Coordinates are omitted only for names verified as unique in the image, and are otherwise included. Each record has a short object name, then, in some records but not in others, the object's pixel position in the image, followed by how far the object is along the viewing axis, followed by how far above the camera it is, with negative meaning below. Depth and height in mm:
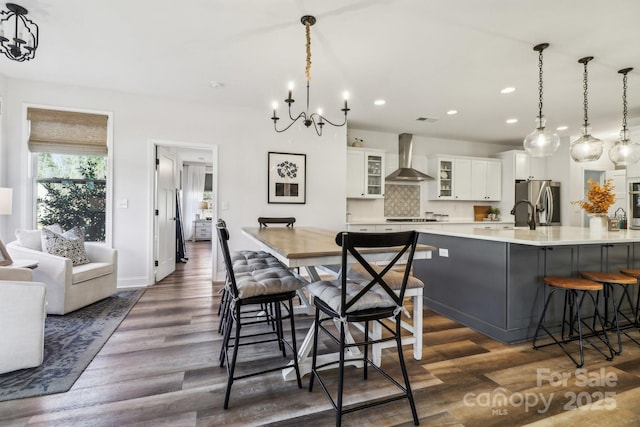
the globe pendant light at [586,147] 3000 +654
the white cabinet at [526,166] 6289 +979
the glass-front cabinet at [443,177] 6180 +716
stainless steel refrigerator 6098 +276
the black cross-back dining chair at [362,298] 1449 -459
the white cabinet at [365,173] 5504 +705
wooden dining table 1572 -238
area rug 1834 -1047
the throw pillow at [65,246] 3229 -388
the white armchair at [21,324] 1926 -732
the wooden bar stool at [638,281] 2714 -664
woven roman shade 3785 +987
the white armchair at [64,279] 2961 -692
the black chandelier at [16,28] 2324 +1524
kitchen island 2545 -490
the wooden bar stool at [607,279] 2377 -522
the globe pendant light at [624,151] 3230 +660
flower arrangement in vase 3203 +96
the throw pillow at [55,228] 3470 -206
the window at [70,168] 3828 +544
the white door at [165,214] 4391 -49
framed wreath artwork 4758 +530
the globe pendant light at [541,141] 2867 +679
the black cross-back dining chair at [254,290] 1756 -472
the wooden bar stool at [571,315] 2266 -858
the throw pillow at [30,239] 3184 -303
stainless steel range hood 5883 +988
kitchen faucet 3320 -122
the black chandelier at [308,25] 2393 +1497
